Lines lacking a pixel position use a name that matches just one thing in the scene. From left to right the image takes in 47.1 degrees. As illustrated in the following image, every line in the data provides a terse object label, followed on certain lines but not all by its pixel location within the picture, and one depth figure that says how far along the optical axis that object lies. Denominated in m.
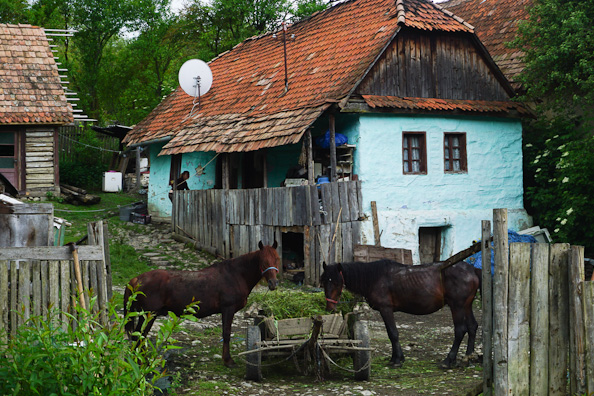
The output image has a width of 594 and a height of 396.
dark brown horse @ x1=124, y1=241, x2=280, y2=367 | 8.81
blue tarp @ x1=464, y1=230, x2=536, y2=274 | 14.91
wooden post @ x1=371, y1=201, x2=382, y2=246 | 15.09
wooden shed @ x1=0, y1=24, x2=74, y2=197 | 21.08
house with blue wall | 15.27
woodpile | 22.41
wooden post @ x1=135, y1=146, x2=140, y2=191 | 26.89
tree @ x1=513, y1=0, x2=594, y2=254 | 14.78
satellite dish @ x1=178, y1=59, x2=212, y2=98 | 20.17
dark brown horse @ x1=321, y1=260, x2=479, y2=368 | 9.27
